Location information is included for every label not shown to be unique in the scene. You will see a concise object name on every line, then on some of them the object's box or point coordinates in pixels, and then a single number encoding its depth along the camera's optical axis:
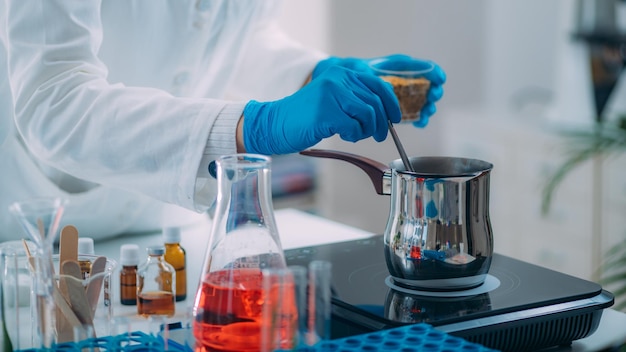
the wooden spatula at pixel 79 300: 1.23
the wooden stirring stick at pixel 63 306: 1.21
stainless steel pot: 1.32
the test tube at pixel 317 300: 1.13
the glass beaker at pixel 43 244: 1.16
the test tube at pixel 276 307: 1.12
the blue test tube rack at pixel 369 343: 1.17
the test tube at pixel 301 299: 1.12
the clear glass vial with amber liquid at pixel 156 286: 1.40
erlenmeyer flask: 1.18
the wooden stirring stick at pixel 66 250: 1.24
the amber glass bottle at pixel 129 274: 1.45
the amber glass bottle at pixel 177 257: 1.51
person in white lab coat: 1.46
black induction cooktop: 1.27
